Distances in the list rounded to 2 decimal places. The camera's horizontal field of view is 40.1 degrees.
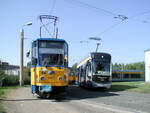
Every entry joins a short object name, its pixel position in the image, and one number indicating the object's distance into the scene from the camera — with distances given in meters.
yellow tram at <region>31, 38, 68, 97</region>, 12.27
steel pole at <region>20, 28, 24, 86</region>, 27.50
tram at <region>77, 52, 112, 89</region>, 19.30
